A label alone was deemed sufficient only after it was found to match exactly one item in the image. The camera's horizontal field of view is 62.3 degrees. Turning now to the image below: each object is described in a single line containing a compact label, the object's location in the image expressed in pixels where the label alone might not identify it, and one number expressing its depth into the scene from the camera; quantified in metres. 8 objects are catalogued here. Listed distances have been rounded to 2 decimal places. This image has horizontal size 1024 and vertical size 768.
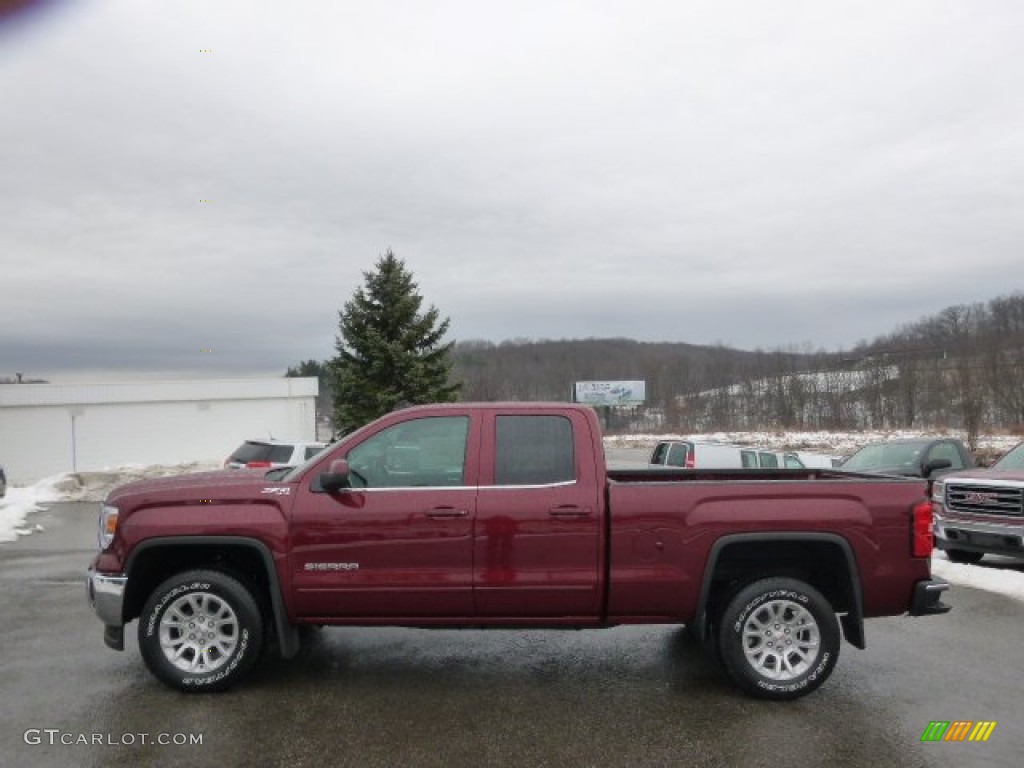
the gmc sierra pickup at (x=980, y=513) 10.05
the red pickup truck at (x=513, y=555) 5.46
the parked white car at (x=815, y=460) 26.81
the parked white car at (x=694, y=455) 18.34
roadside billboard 91.69
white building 35.03
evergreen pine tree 30.94
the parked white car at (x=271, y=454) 17.11
